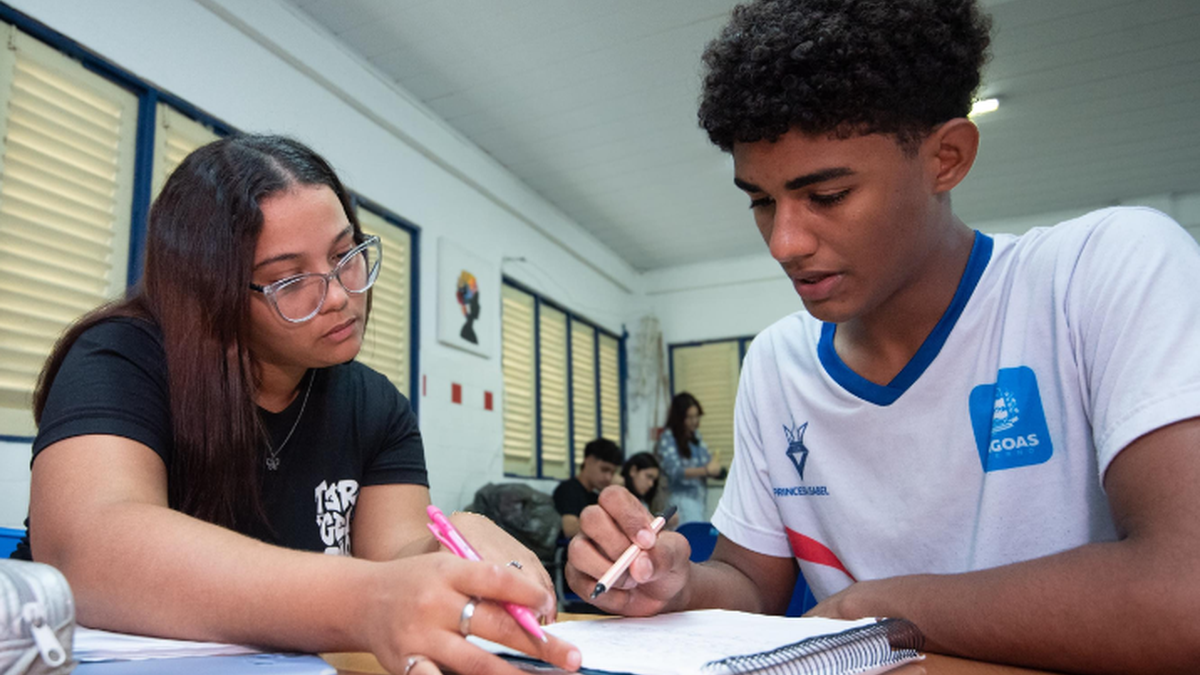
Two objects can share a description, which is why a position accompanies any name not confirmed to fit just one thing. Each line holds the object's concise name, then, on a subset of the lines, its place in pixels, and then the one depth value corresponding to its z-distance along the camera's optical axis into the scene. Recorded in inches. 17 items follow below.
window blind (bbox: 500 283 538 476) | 231.8
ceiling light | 205.8
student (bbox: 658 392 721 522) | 263.6
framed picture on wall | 201.0
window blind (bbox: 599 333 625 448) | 300.9
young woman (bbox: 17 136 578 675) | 24.9
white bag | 19.7
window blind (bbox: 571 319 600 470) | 277.3
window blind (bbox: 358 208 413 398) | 176.9
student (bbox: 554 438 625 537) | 210.5
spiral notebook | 23.6
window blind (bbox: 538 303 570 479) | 253.9
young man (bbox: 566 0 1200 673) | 32.4
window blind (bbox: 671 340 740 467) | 313.4
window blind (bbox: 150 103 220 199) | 128.4
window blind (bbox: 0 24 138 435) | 105.7
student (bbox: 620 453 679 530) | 236.7
